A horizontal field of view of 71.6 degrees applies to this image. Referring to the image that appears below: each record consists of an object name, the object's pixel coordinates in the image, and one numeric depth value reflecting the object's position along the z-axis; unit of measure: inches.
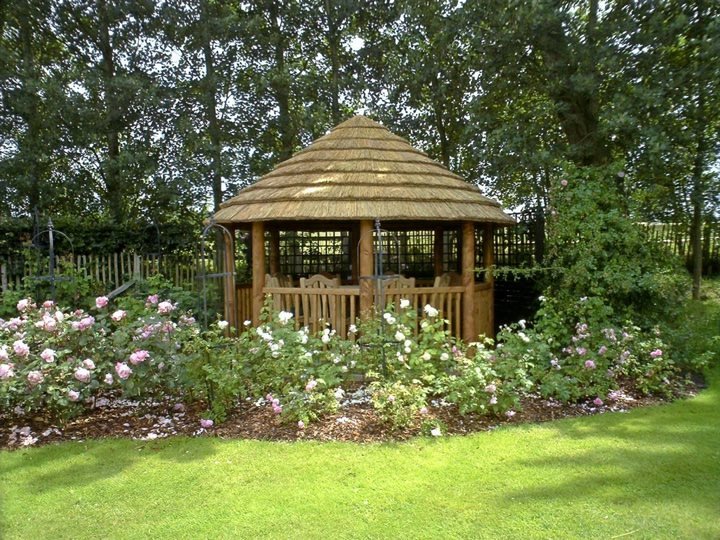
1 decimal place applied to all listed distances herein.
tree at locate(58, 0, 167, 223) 480.4
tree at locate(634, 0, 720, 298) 302.7
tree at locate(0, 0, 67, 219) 459.8
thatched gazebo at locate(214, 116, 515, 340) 274.1
